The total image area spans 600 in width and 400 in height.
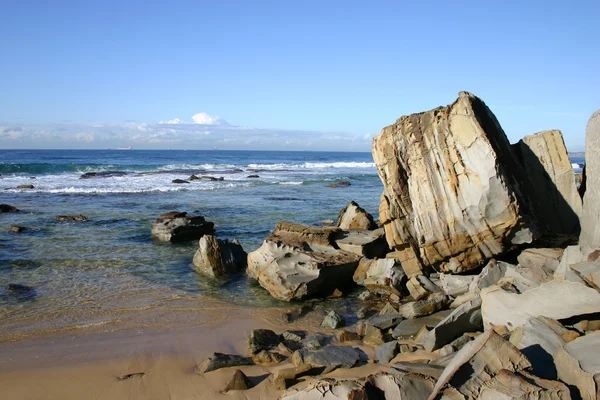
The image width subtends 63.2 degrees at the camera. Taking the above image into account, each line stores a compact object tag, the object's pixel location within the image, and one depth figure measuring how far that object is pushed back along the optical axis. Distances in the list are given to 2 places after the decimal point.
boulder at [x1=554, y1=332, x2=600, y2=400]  4.05
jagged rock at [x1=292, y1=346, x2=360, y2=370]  6.16
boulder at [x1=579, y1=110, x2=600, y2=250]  7.27
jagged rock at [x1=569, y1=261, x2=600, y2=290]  5.46
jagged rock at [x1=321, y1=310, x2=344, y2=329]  7.85
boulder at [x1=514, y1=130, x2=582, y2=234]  8.65
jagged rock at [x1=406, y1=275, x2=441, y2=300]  8.59
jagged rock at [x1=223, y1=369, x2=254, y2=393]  5.73
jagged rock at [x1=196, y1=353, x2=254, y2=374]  6.26
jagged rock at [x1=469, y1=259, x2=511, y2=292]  7.62
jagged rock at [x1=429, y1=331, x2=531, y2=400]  4.43
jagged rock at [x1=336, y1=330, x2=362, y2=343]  7.29
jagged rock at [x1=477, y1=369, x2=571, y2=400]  3.93
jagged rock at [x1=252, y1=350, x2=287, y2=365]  6.47
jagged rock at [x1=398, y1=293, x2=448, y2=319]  7.71
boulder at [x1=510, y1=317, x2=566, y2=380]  4.73
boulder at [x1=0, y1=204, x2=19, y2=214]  19.25
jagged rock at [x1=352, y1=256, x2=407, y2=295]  9.17
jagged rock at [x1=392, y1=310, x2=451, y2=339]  7.22
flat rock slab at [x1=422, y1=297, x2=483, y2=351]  6.43
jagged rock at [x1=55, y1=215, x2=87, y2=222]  17.30
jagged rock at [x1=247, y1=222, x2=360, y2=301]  9.30
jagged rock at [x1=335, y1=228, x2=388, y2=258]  10.27
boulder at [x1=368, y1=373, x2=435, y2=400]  4.59
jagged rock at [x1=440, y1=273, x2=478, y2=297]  8.23
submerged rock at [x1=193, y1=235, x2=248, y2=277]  11.05
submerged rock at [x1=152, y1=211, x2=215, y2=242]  14.30
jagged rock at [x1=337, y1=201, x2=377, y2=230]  12.50
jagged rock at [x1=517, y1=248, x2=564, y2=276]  7.35
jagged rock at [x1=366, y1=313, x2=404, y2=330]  7.52
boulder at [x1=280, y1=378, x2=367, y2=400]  4.53
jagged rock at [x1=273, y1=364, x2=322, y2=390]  5.72
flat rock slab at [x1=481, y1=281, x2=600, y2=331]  5.45
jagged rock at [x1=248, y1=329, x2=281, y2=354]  6.89
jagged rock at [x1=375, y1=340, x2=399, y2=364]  6.39
